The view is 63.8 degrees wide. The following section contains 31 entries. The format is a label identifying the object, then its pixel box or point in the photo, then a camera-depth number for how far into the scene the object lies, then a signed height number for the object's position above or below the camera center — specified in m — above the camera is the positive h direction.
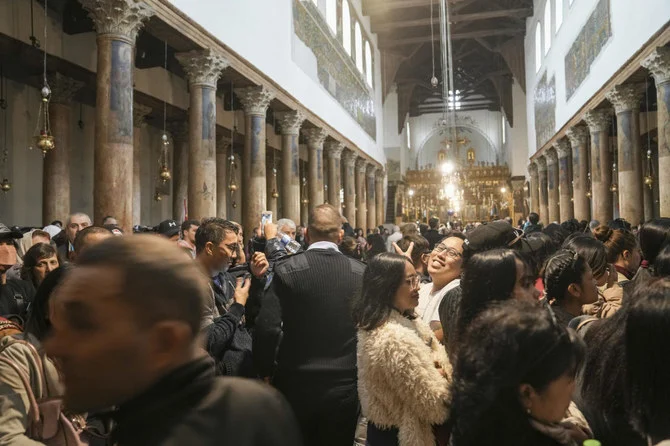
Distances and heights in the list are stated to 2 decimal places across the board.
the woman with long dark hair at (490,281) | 2.40 -0.26
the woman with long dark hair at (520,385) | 1.42 -0.43
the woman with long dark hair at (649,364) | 1.50 -0.42
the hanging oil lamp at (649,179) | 15.98 +1.19
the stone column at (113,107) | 7.94 +1.87
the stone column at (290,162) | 16.89 +2.11
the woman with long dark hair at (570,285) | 2.87 -0.34
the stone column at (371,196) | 29.69 +1.69
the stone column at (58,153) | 11.68 +1.79
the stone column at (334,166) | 21.77 +2.51
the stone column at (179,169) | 16.36 +1.89
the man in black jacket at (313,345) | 3.20 -0.71
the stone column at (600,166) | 17.12 +1.78
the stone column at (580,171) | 19.75 +1.89
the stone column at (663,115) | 11.68 +2.25
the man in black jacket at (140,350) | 1.12 -0.25
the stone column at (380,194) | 31.84 +1.90
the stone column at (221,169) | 18.28 +2.13
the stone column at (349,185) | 24.32 +1.93
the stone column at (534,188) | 30.59 +1.94
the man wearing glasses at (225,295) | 3.07 -0.44
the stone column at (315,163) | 19.22 +2.33
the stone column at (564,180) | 23.14 +1.80
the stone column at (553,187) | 25.36 +1.65
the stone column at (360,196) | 26.98 +1.56
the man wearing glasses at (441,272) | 3.46 -0.31
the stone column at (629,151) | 14.27 +1.87
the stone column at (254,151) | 13.74 +1.99
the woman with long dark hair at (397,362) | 2.54 -0.67
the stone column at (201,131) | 10.89 +2.03
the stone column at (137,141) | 13.99 +2.43
